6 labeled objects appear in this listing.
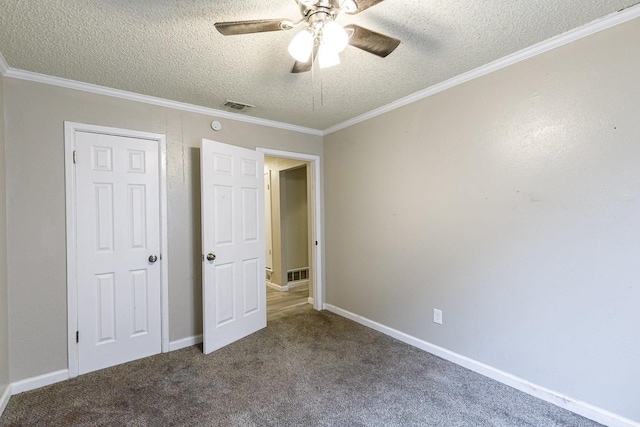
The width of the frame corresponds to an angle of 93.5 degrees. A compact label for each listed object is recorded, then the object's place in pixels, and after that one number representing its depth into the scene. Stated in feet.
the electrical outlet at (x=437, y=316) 8.68
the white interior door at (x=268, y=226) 17.33
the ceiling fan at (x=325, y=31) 4.51
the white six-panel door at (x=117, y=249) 8.13
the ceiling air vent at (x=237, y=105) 9.64
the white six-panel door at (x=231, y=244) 9.25
